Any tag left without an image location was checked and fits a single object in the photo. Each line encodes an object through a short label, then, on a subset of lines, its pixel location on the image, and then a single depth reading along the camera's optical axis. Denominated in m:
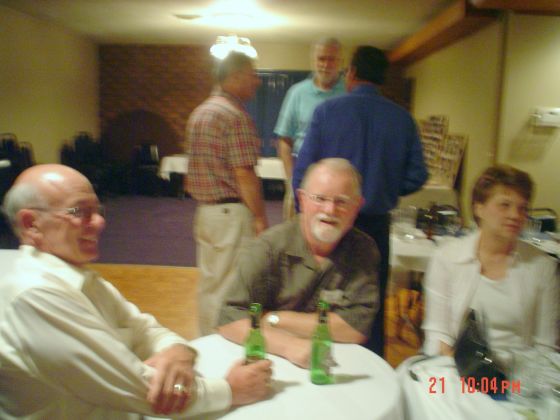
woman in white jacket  1.67
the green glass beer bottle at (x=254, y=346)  1.33
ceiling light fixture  6.50
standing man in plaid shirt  2.59
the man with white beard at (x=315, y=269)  1.58
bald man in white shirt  1.04
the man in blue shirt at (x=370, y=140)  2.36
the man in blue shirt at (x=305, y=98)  3.09
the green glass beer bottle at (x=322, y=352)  1.33
